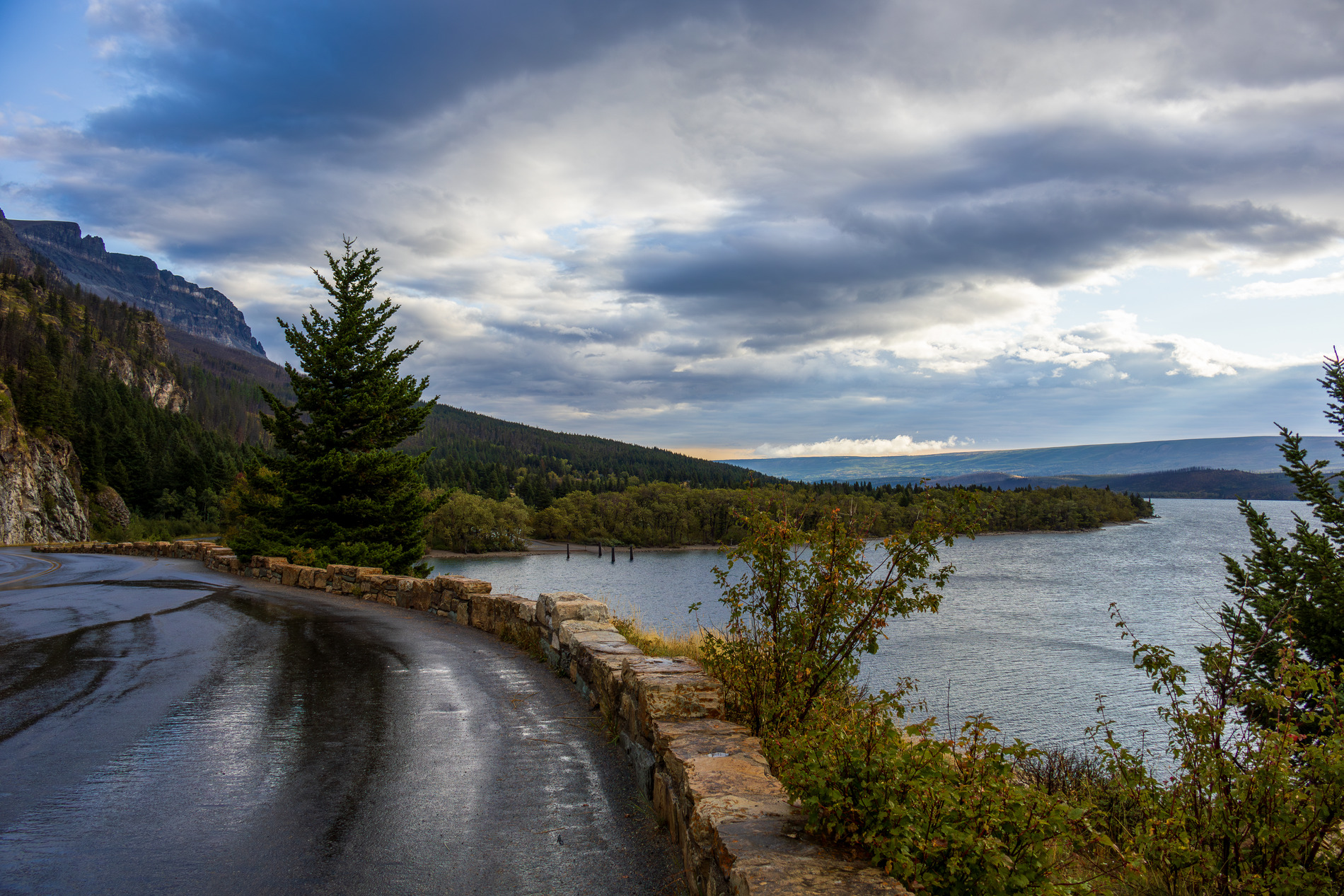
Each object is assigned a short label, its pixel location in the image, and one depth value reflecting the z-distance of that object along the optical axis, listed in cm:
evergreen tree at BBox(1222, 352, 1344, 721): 1482
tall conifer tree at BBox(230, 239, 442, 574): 2198
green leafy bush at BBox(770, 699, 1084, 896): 270
